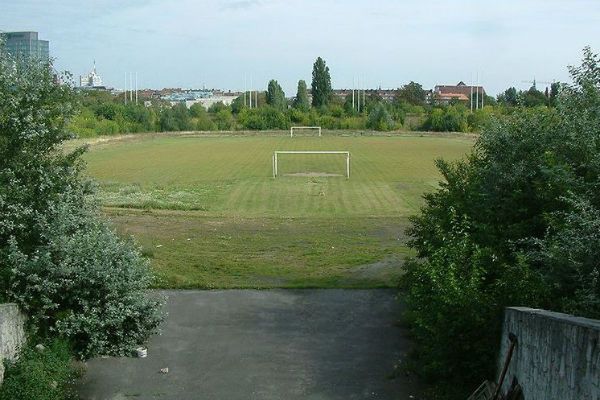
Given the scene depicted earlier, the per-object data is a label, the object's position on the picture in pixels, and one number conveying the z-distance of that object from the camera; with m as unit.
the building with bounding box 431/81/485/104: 159.39
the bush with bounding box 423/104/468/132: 116.06
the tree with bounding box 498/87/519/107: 158.23
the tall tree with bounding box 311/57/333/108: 156.50
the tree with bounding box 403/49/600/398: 11.38
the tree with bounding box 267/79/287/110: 158.75
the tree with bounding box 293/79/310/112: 163.50
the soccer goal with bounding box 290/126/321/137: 116.78
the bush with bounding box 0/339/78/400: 12.48
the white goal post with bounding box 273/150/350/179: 53.12
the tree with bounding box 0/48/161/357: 14.48
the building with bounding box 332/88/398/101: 175.00
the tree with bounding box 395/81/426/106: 170.62
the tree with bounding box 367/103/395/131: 124.31
